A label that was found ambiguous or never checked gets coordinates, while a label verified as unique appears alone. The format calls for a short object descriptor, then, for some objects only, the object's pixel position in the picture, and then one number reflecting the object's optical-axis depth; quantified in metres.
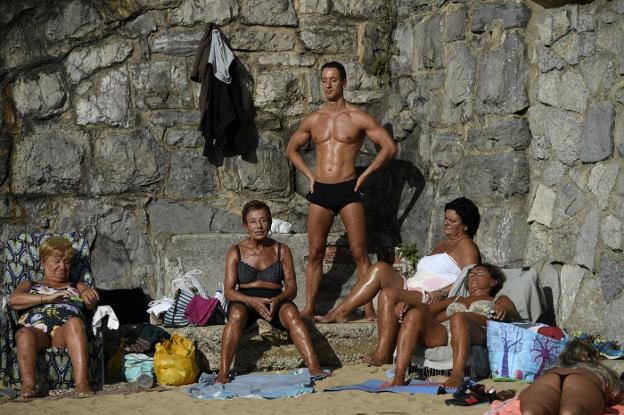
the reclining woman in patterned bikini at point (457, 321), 12.05
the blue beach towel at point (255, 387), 12.07
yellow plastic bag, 12.86
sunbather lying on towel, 9.81
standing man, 14.79
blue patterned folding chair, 12.45
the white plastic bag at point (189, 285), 14.66
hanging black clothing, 16.19
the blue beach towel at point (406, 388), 11.79
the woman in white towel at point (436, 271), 13.70
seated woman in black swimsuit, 12.91
